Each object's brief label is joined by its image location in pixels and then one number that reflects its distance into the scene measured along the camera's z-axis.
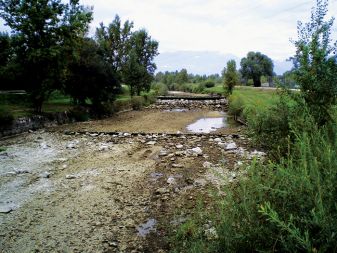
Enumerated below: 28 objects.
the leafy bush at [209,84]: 77.89
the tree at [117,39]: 38.06
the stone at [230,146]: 11.06
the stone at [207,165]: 8.77
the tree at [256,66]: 70.19
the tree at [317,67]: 7.00
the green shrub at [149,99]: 38.12
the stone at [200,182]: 7.36
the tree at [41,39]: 16.80
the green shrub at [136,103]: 32.12
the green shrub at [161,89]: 61.57
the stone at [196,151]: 10.40
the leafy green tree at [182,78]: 103.15
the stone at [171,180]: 7.64
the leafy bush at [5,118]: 14.30
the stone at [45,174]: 8.29
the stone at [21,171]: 8.66
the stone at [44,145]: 11.90
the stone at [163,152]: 10.55
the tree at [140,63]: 34.50
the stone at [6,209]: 6.13
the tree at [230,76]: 41.59
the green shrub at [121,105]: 27.18
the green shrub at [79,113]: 20.47
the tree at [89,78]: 21.66
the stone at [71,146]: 11.94
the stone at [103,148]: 11.53
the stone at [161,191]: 6.98
